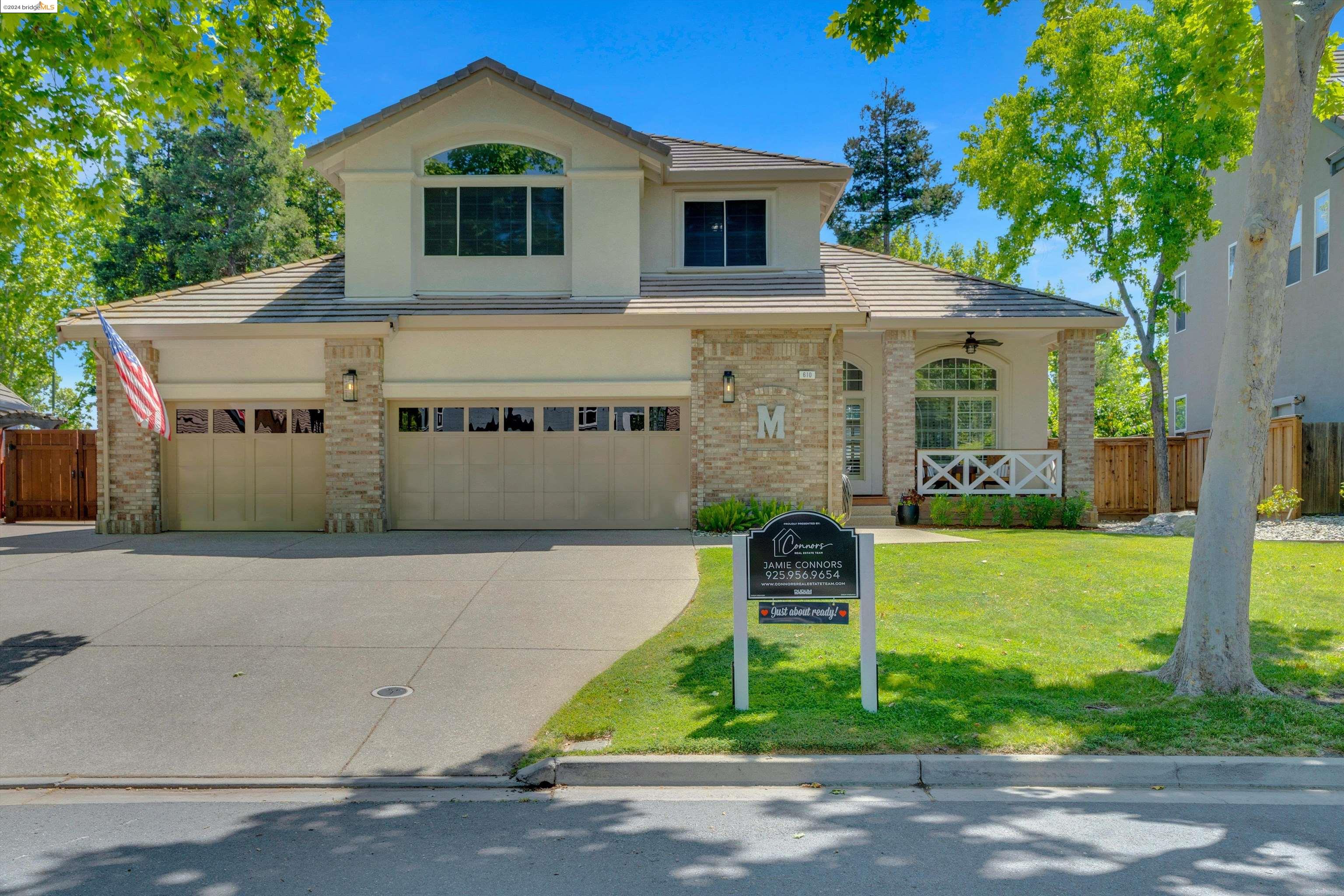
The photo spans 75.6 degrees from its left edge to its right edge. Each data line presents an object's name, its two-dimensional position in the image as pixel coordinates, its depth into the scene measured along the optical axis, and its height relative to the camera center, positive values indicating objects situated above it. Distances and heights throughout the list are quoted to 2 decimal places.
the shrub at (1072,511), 16.28 -0.98
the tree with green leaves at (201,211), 29.11 +8.61
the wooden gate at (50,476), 18.88 -0.23
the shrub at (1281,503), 15.37 -0.83
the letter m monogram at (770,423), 15.17 +0.65
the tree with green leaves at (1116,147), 16.83 +6.30
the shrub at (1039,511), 16.25 -0.99
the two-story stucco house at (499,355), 15.17 +1.88
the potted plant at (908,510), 16.34 -0.96
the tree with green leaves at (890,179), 36.91 +12.01
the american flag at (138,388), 11.99 +1.07
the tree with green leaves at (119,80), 9.50 +4.50
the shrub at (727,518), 14.60 -0.97
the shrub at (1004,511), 16.27 -0.98
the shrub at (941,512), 16.23 -0.99
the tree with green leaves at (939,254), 36.34 +8.89
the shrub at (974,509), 16.20 -0.95
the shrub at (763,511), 14.57 -0.86
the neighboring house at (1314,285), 17.20 +3.55
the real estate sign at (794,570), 6.25 -0.79
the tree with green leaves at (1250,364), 6.36 +0.69
